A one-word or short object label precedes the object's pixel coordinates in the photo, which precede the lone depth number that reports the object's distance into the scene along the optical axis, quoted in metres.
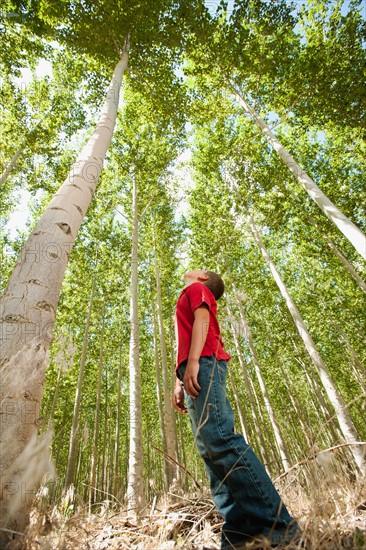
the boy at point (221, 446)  1.16
